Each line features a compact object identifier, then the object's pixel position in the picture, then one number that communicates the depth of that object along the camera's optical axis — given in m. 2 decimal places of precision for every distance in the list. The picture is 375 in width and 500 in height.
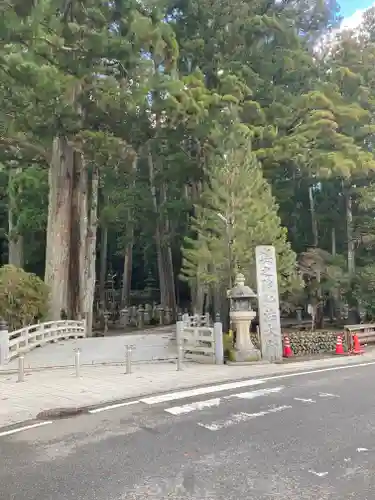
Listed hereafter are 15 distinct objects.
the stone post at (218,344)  14.08
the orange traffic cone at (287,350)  15.90
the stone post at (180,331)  15.34
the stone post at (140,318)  33.35
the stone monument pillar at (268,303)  14.61
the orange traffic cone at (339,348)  16.76
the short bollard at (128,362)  12.29
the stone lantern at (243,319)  14.24
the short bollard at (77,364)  11.70
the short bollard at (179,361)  12.84
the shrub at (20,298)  19.50
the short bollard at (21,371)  11.42
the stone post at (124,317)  34.28
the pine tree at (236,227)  16.75
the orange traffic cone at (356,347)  16.77
